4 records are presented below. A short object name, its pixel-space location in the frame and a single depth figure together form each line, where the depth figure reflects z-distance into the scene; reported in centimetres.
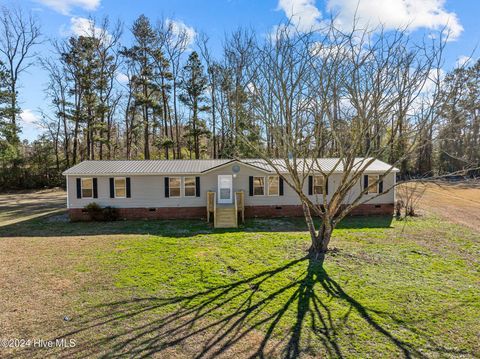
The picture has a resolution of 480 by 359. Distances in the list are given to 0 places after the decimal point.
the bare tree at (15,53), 2609
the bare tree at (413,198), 1491
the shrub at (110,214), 1431
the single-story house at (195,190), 1443
